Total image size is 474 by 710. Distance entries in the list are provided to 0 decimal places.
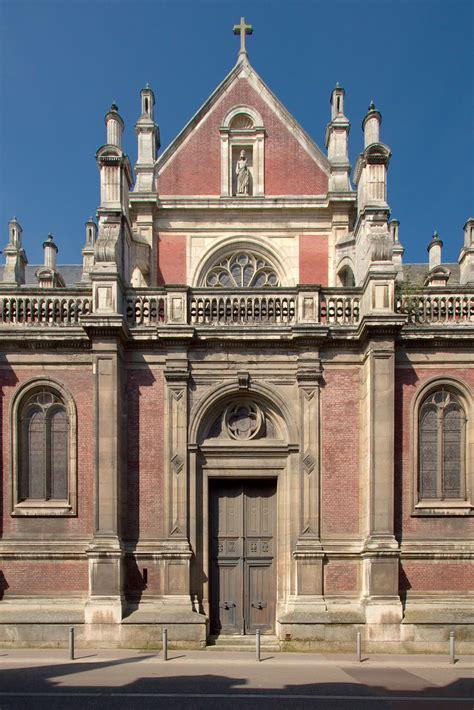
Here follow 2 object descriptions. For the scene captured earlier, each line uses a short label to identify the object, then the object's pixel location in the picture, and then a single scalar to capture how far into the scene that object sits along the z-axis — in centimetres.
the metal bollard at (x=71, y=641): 1326
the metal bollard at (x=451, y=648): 1323
